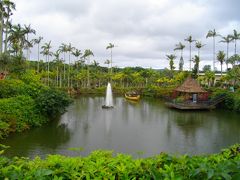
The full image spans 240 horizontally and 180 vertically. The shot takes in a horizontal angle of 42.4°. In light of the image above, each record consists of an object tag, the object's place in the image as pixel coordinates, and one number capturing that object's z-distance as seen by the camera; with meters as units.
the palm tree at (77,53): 66.81
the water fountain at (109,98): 37.44
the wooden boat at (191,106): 34.50
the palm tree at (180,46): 64.62
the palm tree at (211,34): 55.75
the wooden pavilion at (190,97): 34.88
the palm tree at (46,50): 61.44
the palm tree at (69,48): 64.12
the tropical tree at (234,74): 42.44
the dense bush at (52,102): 22.34
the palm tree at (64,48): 63.50
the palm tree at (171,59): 68.50
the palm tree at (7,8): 36.59
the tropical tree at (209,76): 52.75
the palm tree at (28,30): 48.97
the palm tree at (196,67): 55.49
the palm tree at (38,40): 60.47
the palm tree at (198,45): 59.13
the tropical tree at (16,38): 44.90
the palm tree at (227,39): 51.96
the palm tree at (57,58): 61.79
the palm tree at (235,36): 50.66
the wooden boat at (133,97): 46.22
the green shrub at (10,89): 23.70
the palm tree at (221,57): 54.35
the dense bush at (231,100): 34.25
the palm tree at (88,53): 68.50
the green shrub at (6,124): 17.86
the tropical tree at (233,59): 51.09
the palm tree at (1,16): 35.67
